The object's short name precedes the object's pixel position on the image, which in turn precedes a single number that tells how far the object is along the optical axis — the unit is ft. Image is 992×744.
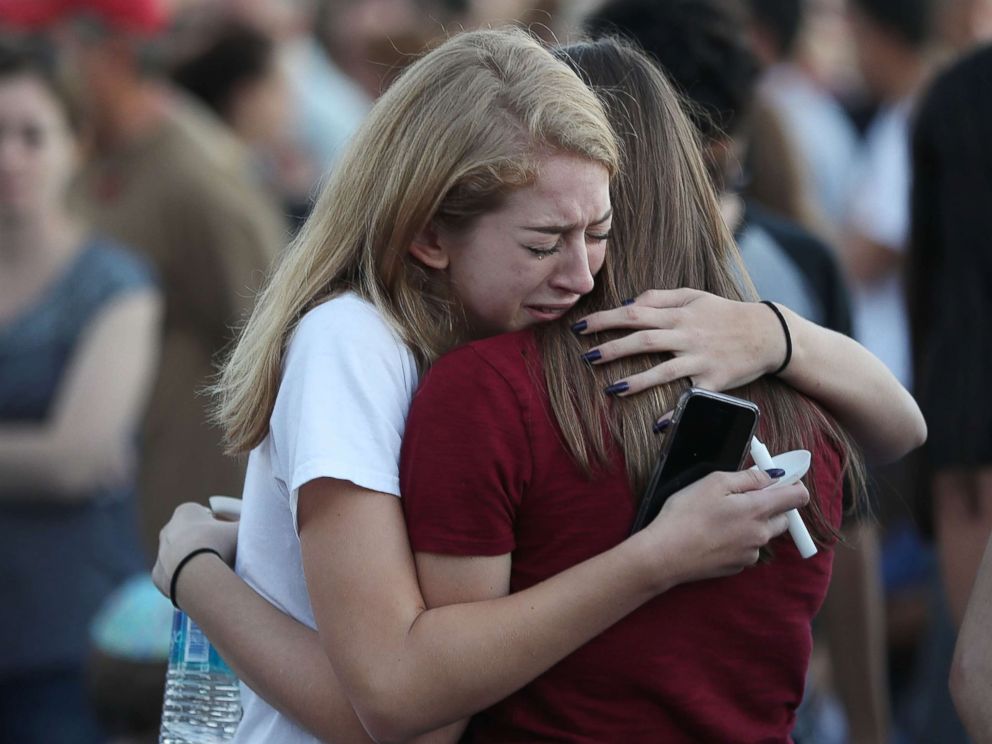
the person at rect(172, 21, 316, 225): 34.96
